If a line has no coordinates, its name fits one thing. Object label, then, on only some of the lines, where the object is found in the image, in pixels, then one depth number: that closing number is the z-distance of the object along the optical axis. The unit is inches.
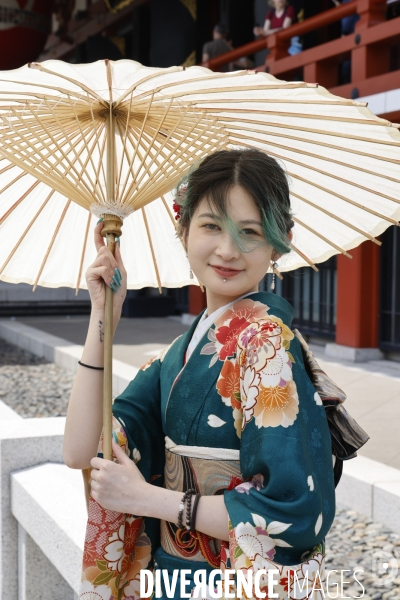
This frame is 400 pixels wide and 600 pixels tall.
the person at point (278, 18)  338.3
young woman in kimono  47.7
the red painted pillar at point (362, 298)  319.6
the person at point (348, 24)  322.3
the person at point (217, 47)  387.5
